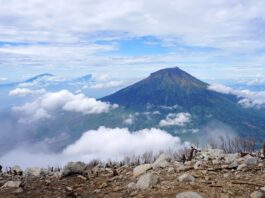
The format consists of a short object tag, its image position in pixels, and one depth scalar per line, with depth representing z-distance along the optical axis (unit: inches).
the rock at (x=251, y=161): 337.1
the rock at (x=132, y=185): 296.1
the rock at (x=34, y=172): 393.4
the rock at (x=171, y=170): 325.4
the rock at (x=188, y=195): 260.3
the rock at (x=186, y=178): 294.8
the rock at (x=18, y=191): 315.6
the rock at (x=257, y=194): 262.6
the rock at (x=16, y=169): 406.2
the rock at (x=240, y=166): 327.4
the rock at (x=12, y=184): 330.9
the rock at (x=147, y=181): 291.3
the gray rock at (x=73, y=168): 353.1
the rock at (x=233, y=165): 331.9
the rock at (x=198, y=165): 331.9
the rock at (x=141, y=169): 331.1
